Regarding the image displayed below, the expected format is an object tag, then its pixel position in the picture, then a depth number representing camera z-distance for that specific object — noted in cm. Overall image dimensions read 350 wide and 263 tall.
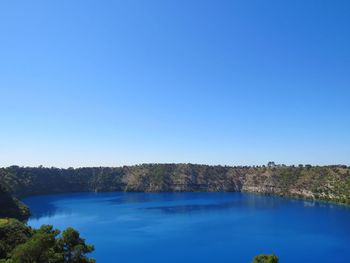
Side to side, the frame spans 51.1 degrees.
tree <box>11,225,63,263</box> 4491
